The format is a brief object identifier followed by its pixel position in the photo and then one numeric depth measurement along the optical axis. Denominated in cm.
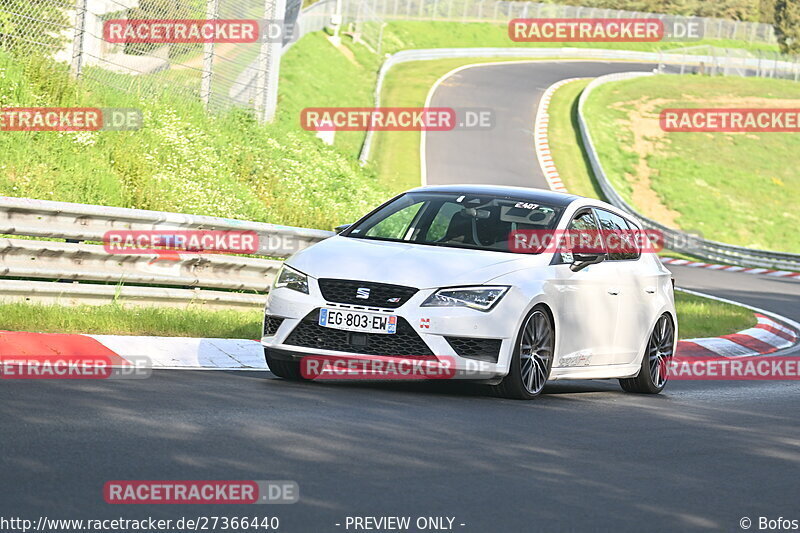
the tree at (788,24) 11675
